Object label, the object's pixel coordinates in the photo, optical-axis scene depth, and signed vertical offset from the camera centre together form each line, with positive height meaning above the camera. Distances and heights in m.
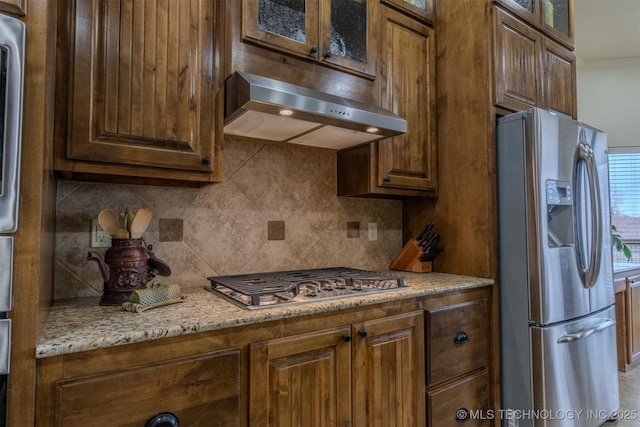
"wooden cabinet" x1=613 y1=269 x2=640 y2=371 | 3.00 -0.77
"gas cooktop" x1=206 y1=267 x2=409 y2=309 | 1.31 -0.23
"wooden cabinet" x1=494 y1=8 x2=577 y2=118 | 2.03 +0.96
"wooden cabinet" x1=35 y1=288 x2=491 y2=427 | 0.92 -0.45
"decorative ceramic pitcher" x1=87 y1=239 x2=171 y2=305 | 1.28 -0.14
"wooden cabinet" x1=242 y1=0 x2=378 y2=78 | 1.52 +0.90
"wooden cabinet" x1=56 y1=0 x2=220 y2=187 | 1.19 +0.49
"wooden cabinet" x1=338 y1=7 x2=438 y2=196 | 1.96 +0.59
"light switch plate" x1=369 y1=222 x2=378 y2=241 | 2.33 -0.01
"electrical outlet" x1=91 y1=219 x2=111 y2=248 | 1.48 -0.02
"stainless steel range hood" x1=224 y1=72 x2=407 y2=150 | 1.34 +0.46
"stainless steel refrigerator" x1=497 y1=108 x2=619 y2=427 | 1.80 -0.25
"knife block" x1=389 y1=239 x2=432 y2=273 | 2.16 -0.19
